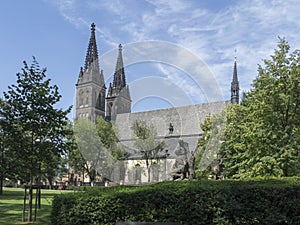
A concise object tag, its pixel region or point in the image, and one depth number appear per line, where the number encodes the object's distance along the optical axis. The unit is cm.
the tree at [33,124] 1367
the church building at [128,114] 5516
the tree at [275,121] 1694
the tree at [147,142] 3647
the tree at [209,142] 2894
